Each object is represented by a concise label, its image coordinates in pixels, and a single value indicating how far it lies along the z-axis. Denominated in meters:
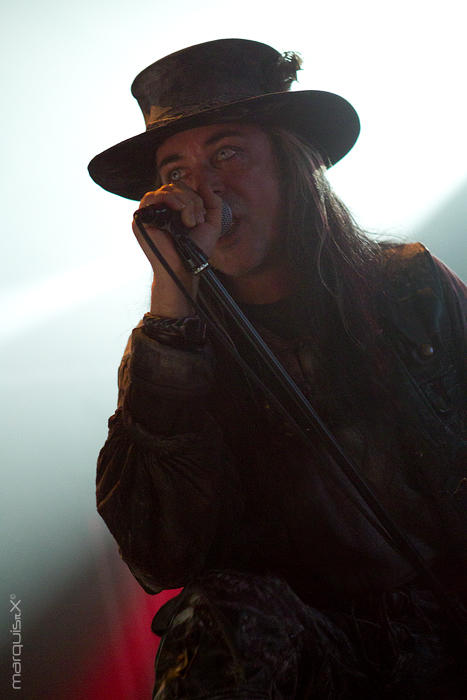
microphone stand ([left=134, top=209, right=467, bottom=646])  1.98
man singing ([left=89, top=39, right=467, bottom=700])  2.03
